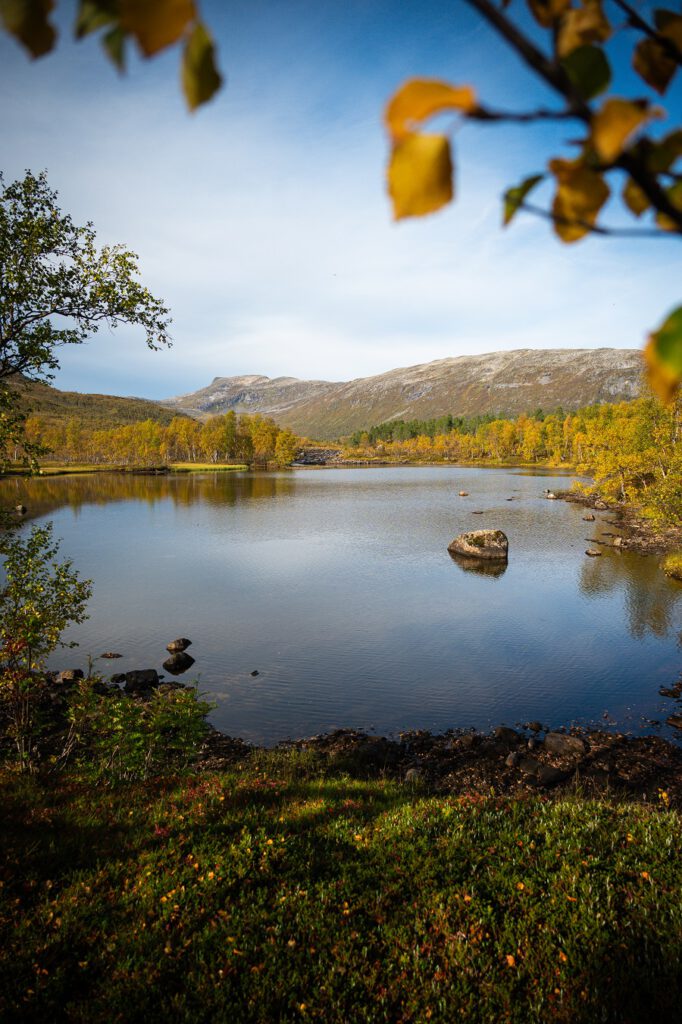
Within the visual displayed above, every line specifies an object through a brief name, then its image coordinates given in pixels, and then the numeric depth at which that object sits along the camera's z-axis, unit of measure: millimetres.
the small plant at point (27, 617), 11797
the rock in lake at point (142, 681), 21188
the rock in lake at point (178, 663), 23259
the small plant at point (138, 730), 11070
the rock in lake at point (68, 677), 21327
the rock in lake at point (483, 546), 43812
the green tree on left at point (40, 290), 13062
